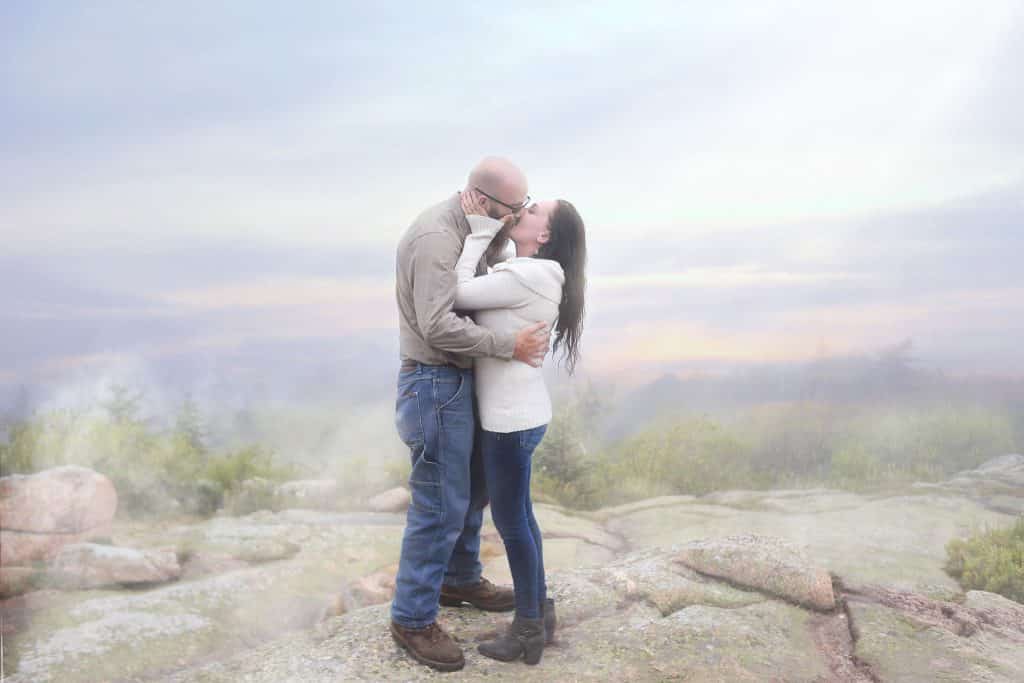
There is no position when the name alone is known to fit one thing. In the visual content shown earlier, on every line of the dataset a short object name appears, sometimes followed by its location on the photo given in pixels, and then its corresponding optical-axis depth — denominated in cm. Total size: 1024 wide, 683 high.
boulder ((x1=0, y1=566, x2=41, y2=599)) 605
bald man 355
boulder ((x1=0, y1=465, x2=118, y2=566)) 663
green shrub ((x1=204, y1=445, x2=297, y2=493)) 812
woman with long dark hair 363
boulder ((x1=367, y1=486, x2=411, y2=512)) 785
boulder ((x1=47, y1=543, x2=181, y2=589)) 618
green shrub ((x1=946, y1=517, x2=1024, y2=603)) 555
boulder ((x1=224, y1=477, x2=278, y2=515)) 785
